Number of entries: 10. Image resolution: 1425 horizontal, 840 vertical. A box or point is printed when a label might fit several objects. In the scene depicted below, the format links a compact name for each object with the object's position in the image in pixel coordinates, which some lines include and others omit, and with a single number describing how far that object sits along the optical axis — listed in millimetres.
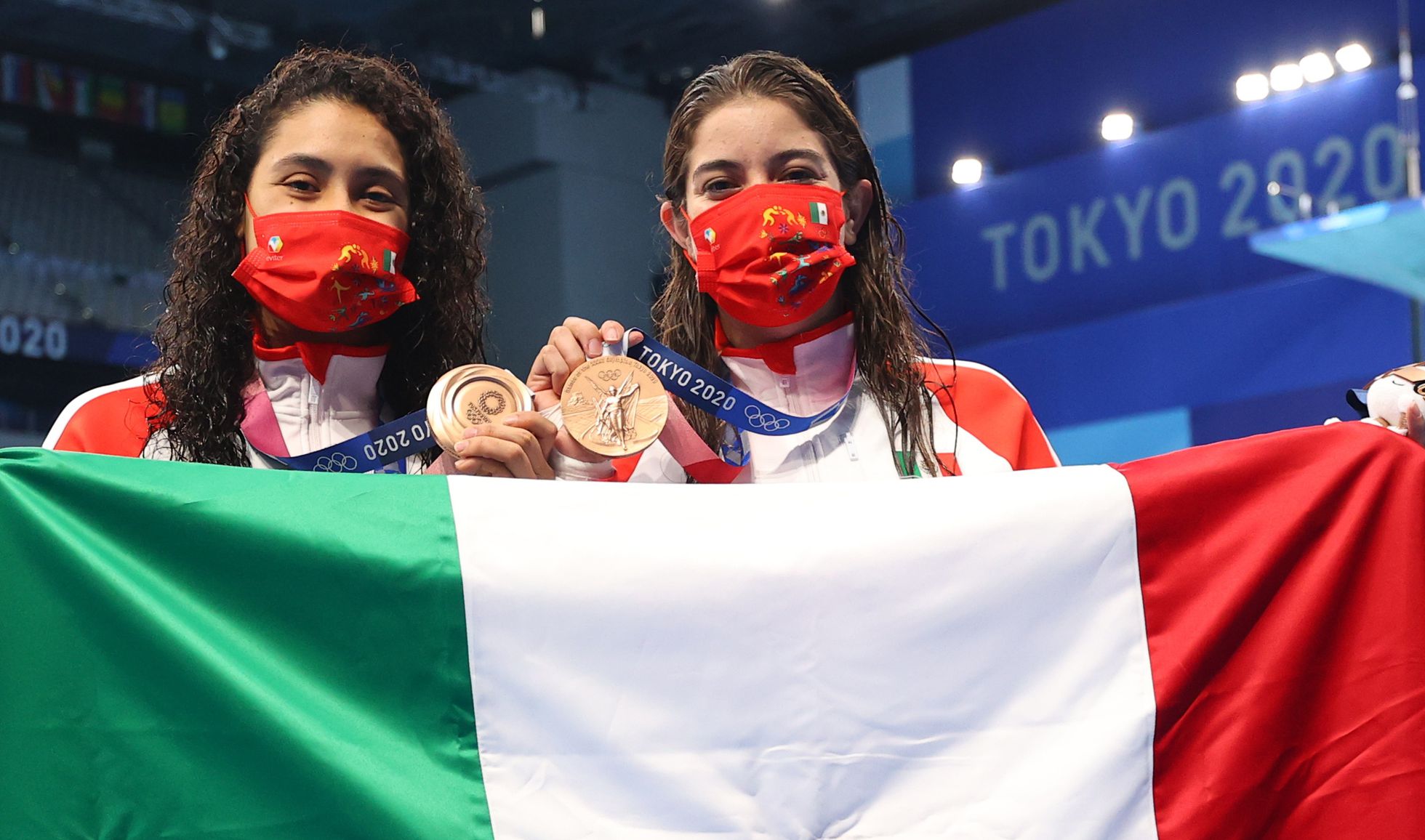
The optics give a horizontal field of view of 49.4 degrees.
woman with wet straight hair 2084
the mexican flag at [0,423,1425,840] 1478
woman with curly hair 2115
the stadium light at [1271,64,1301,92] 7707
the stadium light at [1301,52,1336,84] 7605
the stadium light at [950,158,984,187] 8969
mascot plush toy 1707
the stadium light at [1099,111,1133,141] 8320
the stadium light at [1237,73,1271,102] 7793
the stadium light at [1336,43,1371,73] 7469
